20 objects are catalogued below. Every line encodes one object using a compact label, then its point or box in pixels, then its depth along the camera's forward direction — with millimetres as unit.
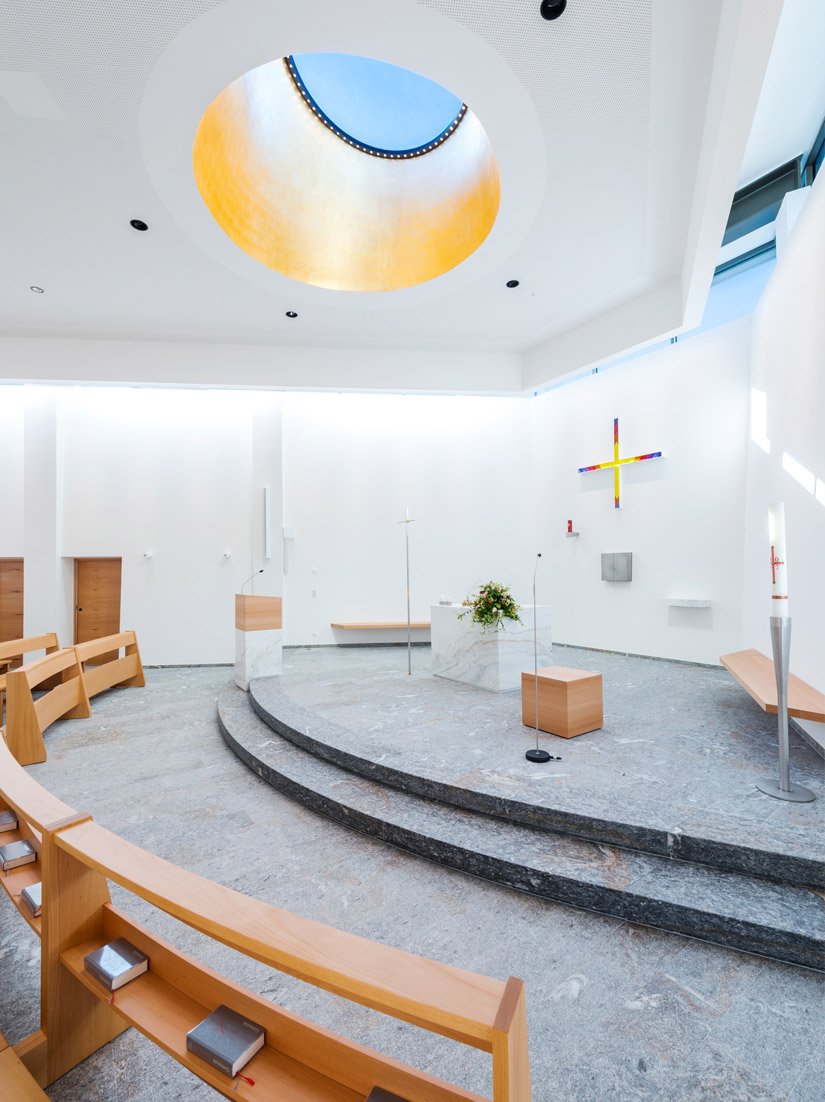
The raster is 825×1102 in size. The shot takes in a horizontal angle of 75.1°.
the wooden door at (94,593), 7297
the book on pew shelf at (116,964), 1313
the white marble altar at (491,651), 4816
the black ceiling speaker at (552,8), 2854
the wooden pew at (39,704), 3826
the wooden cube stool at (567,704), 3459
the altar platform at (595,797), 2016
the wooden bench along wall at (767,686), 2824
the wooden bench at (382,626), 7348
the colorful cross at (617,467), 6578
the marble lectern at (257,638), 5320
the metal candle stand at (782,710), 2555
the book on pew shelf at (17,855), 1772
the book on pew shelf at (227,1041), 1040
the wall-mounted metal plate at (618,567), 6473
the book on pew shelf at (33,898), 1579
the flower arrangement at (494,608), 4781
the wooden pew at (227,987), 846
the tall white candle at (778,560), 2633
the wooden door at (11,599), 7070
